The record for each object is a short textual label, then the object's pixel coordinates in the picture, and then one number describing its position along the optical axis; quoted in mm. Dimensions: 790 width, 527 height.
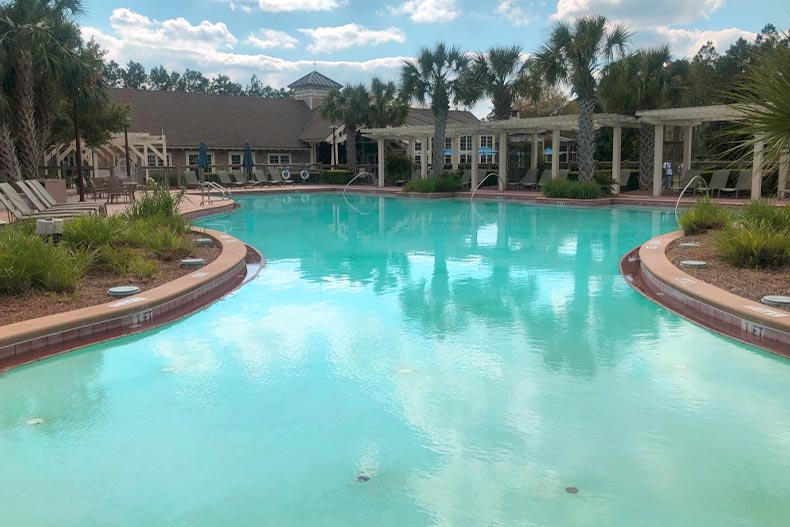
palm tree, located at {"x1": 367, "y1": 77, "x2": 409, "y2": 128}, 34312
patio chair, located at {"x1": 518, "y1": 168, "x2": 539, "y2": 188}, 27688
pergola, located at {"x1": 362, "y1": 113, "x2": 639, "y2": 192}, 24734
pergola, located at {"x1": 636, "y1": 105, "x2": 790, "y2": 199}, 20156
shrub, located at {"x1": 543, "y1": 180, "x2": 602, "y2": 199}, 21812
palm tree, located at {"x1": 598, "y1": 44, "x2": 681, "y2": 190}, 21719
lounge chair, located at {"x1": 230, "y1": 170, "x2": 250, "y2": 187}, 33031
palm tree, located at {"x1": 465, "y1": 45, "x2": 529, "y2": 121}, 27328
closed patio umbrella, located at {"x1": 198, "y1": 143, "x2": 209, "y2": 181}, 29750
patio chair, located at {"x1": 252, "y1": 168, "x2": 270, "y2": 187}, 34625
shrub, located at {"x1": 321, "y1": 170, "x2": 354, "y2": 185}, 35438
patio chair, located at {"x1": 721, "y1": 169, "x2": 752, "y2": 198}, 20938
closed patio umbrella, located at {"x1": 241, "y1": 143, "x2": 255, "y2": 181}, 32938
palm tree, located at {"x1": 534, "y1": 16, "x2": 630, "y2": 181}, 21297
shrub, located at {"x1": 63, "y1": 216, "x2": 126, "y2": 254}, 9094
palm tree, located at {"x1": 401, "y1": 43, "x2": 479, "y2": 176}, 27266
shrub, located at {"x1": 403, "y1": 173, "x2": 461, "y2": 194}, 27203
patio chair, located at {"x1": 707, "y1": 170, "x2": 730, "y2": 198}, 21688
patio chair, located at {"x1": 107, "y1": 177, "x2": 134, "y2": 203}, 20938
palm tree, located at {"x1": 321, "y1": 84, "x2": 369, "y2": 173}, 34438
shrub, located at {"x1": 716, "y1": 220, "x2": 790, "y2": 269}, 8398
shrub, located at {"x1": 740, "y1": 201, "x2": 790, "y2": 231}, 9359
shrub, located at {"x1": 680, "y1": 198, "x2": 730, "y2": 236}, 11922
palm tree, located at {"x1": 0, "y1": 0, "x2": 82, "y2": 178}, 16750
